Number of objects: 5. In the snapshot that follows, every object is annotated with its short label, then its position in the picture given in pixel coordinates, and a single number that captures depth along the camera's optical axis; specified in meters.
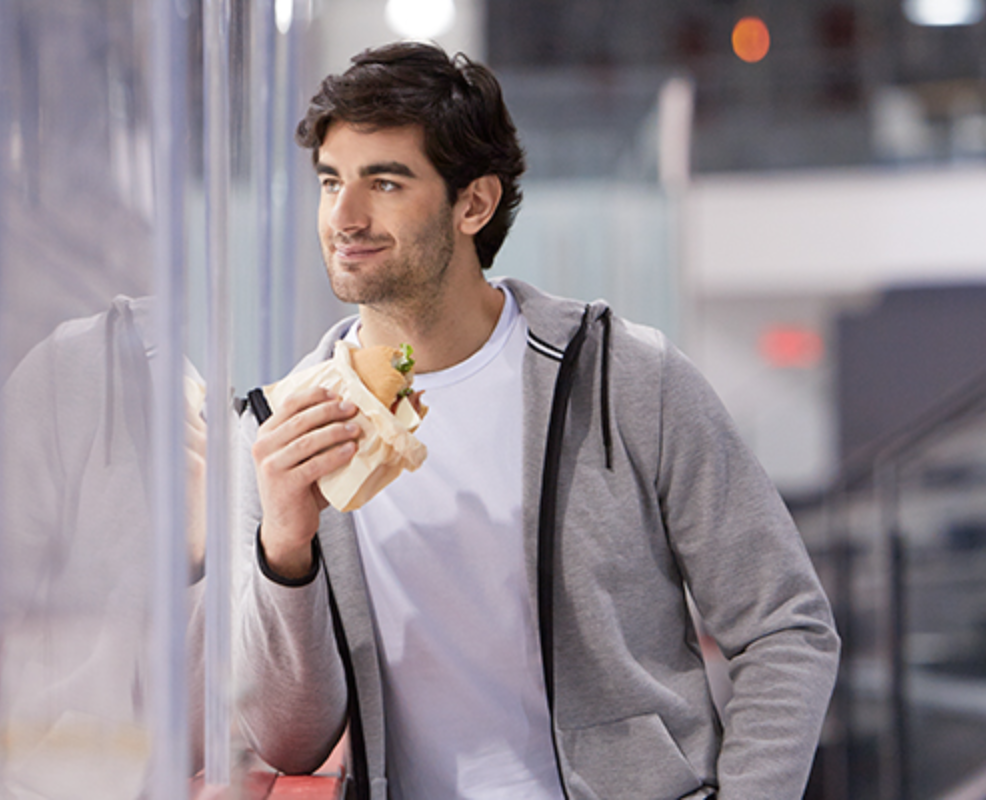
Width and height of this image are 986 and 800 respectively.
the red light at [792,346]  13.28
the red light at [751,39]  12.60
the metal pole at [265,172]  2.45
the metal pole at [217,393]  2.04
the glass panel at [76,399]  1.50
